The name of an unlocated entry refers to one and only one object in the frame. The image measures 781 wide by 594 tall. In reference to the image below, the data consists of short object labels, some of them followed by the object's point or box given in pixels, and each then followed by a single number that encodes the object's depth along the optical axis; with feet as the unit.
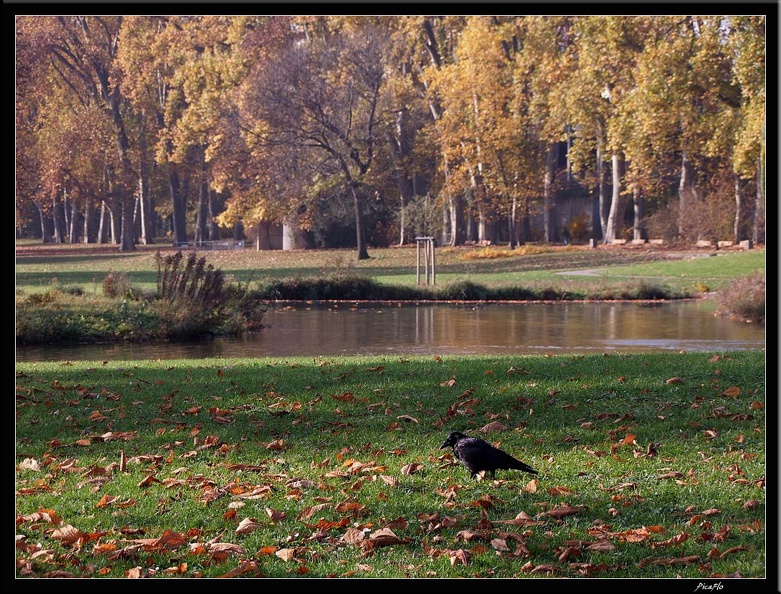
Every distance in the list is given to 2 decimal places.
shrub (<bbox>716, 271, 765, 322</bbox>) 138.41
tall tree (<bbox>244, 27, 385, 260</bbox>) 287.89
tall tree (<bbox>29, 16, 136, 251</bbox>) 356.79
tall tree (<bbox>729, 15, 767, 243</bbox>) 219.61
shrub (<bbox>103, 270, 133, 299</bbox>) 144.77
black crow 42.58
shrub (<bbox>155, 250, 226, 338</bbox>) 122.72
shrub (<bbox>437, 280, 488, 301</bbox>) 182.29
